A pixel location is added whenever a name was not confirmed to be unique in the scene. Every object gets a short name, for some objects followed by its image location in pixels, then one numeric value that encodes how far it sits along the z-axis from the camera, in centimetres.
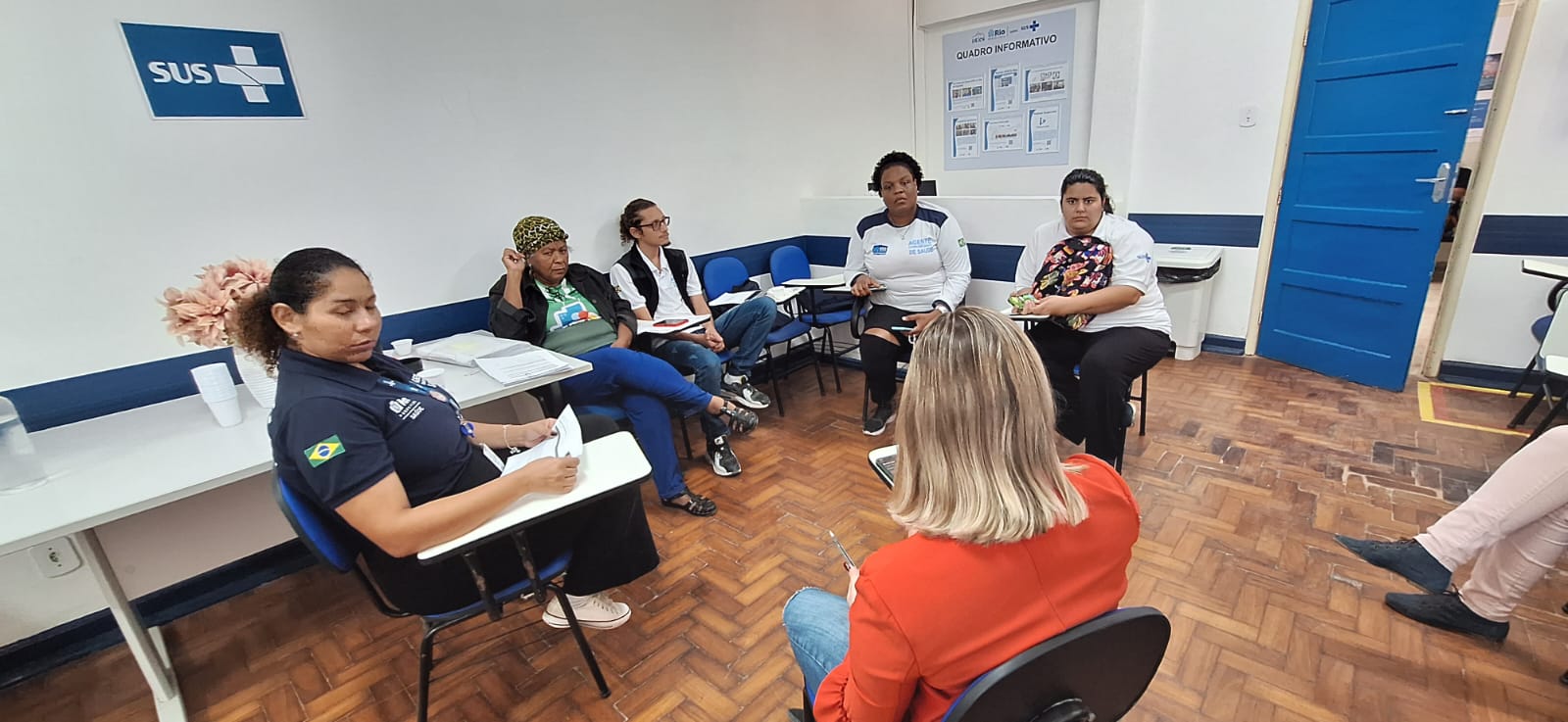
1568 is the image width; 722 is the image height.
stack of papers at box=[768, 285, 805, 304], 338
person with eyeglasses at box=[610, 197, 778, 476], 304
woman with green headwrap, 263
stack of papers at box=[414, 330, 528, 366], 236
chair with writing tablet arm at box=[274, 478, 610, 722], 124
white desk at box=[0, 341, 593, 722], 145
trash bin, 370
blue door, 300
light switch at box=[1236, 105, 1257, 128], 361
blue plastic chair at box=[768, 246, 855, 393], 362
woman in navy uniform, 124
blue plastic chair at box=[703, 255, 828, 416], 350
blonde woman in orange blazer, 82
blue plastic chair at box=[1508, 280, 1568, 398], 286
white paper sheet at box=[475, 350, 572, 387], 214
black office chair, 76
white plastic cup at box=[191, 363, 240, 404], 188
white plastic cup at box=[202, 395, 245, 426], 190
